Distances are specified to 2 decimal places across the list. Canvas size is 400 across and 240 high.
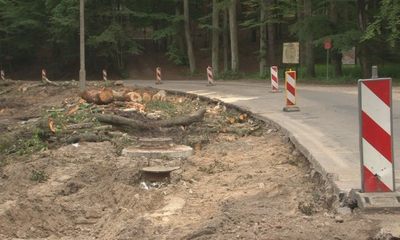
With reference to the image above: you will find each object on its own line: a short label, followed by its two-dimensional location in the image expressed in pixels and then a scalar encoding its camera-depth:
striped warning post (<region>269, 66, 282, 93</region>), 20.47
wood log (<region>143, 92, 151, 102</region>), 19.86
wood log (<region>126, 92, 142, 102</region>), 18.72
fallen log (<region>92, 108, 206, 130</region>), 13.02
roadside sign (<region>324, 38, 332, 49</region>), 26.94
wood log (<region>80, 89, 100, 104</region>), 17.50
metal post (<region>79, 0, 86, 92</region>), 24.84
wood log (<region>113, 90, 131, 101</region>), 18.12
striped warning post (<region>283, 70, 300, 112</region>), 14.43
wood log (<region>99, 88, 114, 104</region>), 17.36
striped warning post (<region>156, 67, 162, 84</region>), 33.81
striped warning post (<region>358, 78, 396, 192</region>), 5.26
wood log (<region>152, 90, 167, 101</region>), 20.95
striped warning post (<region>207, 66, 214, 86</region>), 28.53
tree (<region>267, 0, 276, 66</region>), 35.16
